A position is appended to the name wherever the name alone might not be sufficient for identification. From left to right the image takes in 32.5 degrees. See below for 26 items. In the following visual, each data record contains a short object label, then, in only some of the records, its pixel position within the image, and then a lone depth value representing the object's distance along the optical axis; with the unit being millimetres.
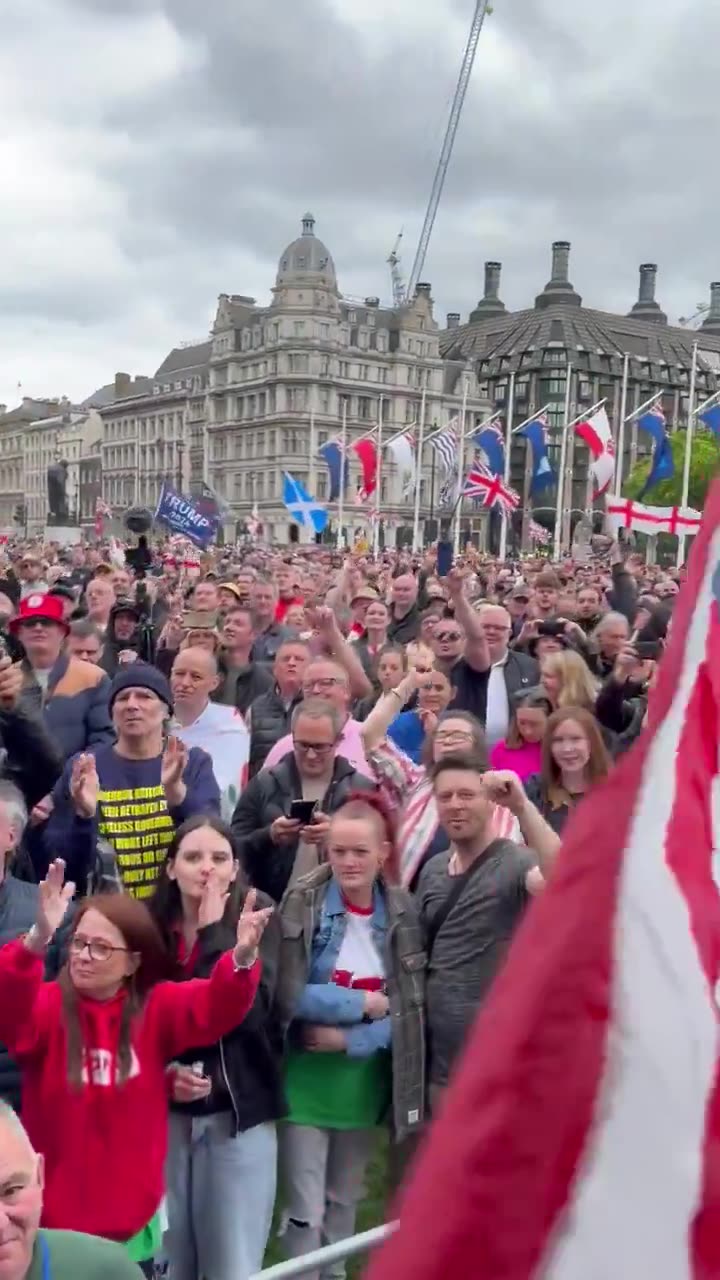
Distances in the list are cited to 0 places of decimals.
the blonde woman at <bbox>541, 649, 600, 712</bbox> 5254
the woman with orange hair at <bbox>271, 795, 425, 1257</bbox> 3461
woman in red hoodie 2877
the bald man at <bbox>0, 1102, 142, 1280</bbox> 2080
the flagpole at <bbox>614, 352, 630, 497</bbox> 30641
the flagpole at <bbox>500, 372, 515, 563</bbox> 32206
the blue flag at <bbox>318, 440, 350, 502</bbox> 36469
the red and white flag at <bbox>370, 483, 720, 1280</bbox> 909
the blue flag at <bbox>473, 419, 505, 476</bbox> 28484
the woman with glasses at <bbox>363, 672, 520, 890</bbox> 4016
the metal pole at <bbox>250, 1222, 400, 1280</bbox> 2316
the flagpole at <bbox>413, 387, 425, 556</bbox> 37597
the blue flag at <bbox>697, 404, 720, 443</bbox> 25125
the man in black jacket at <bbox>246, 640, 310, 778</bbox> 5871
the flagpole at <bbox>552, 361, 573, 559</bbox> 34134
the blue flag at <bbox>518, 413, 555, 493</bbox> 28734
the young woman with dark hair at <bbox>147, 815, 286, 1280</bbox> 3246
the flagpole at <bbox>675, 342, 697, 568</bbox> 24669
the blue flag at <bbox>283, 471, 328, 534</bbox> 25812
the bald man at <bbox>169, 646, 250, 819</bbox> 5059
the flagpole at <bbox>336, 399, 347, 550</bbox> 35781
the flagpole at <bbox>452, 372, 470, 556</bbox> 27102
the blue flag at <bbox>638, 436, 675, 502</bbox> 25438
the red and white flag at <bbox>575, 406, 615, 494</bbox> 25734
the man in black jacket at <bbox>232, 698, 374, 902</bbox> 4098
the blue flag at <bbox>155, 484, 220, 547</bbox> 20312
